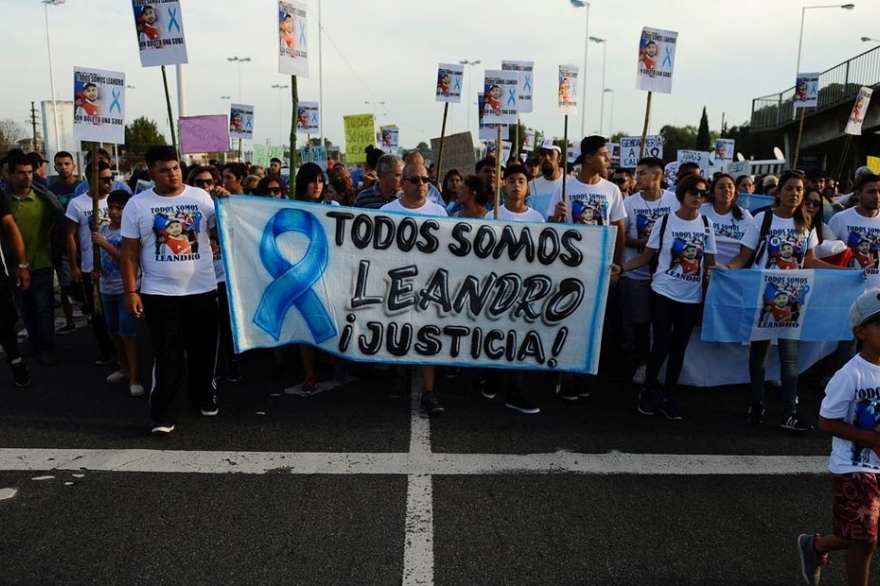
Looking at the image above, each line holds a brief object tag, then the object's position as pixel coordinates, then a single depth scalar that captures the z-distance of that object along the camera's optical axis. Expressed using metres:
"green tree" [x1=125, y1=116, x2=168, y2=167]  64.88
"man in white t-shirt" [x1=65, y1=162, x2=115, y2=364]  6.66
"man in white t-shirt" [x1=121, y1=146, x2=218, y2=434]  4.71
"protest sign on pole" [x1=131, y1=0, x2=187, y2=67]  6.12
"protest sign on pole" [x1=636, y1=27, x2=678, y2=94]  7.28
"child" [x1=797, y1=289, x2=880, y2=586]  2.84
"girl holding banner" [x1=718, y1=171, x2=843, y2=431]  5.25
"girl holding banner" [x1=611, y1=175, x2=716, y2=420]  5.32
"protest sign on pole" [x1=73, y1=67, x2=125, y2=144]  6.00
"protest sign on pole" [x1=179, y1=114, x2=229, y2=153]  10.05
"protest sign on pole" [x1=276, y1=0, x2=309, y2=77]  6.25
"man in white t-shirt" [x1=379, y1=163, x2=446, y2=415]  5.30
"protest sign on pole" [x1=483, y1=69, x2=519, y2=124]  7.88
